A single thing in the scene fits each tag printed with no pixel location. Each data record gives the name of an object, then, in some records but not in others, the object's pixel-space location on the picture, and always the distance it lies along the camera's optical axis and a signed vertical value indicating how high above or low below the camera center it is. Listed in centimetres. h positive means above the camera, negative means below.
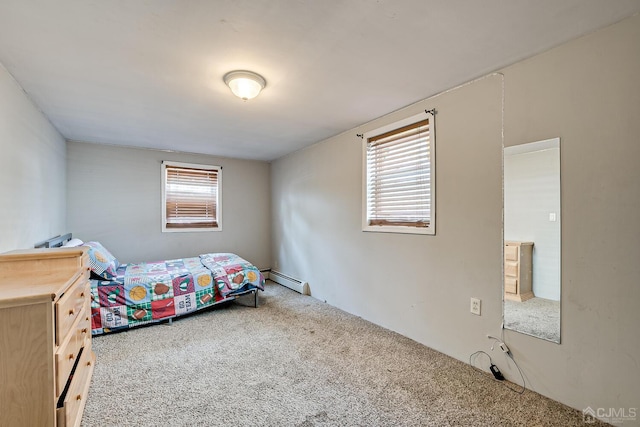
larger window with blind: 257 +36
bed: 286 -82
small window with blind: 447 +28
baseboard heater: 422 -109
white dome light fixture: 205 +97
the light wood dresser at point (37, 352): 115 -59
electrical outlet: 217 -71
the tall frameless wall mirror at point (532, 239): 182 -17
